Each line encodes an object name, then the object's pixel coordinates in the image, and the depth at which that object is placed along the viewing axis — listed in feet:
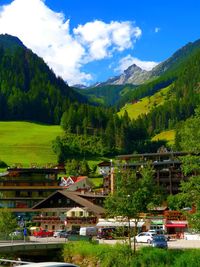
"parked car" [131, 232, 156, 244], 168.57
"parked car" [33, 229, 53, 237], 221.94
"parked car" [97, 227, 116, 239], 191.36
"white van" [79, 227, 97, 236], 210.50
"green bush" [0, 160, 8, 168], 469.65
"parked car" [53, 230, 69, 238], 201.65
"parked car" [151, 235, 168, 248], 141.29
